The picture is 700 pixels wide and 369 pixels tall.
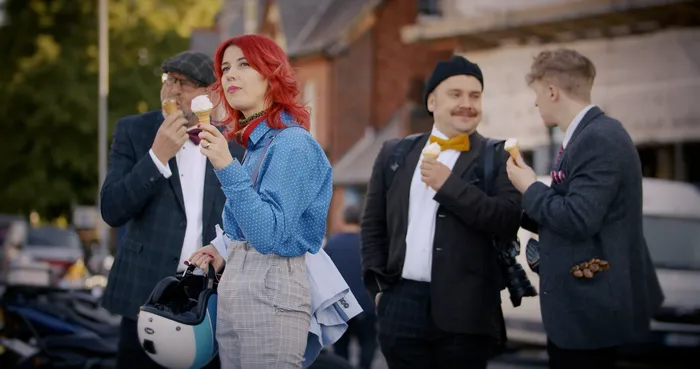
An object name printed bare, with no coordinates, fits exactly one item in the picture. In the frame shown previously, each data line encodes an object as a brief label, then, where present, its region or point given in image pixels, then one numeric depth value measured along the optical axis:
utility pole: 33.03
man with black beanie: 5.92
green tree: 39.00
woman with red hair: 4.28
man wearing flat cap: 5.69
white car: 13.29
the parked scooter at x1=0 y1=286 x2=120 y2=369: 8.45
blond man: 5.32
